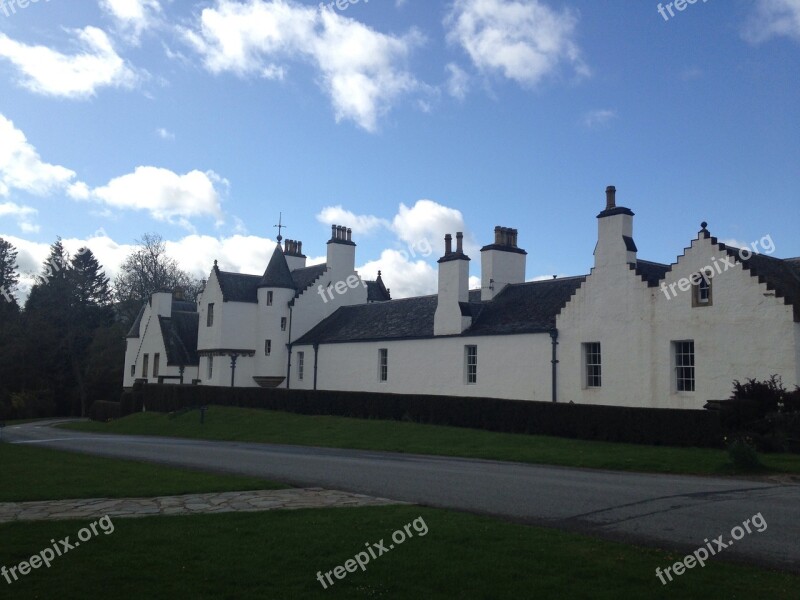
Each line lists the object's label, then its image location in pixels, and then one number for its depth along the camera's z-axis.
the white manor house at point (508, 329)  25.95
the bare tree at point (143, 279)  77.12
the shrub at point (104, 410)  53.12
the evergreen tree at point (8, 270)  86.62
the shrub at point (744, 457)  17.83
